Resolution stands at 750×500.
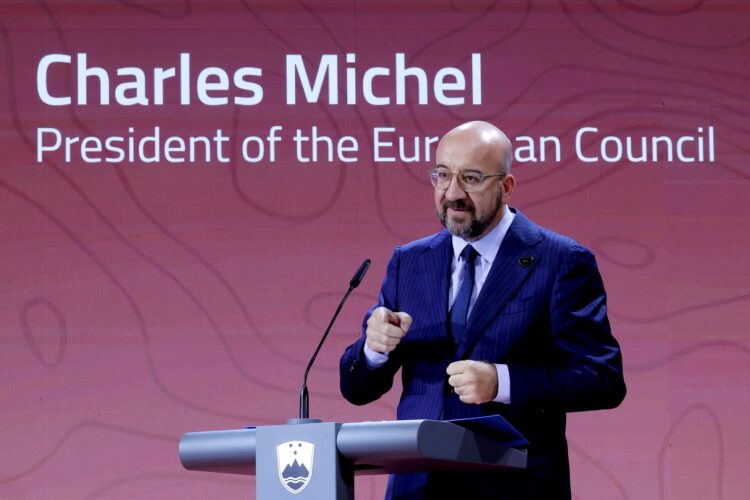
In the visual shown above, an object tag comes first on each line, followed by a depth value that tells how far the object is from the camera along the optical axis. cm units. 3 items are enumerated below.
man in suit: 479
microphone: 401
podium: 372
